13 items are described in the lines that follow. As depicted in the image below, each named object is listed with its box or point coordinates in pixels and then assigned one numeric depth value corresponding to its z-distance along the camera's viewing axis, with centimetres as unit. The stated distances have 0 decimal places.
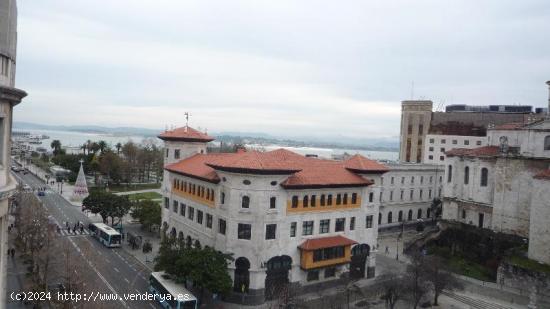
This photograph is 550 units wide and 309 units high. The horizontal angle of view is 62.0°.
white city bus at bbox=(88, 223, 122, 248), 5569
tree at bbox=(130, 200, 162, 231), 6191
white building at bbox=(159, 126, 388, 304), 4081
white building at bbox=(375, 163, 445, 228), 7256
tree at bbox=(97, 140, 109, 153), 12531
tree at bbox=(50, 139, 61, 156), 15888
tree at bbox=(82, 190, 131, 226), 6359
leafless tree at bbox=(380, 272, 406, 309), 3809
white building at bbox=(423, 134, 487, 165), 9231
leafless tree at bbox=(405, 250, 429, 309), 3894
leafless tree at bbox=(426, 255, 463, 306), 4034
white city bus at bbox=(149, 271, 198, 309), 3516
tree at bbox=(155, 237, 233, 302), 3669
